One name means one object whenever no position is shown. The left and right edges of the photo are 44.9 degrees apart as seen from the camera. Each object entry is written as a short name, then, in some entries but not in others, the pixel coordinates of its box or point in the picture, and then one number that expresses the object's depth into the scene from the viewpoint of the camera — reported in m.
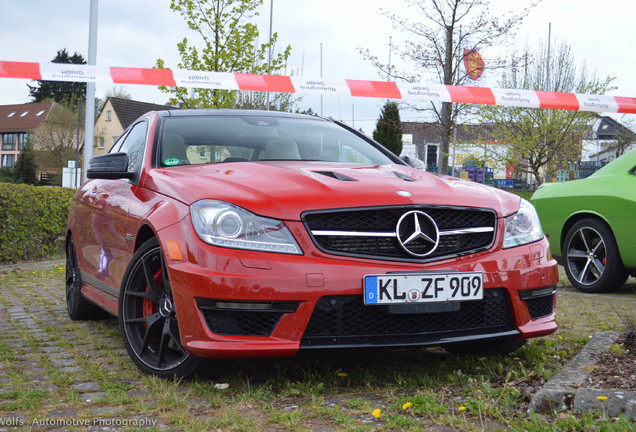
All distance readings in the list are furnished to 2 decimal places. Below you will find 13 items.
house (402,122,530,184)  31.25
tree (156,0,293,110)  20.03
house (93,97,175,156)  66.00
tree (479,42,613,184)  28.58
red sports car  3.39
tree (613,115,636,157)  44.62
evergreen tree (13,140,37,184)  61.81
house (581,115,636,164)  44.93
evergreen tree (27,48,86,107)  82.00
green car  7.20
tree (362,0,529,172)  20.41
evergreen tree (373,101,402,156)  40.59
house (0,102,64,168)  84.56
